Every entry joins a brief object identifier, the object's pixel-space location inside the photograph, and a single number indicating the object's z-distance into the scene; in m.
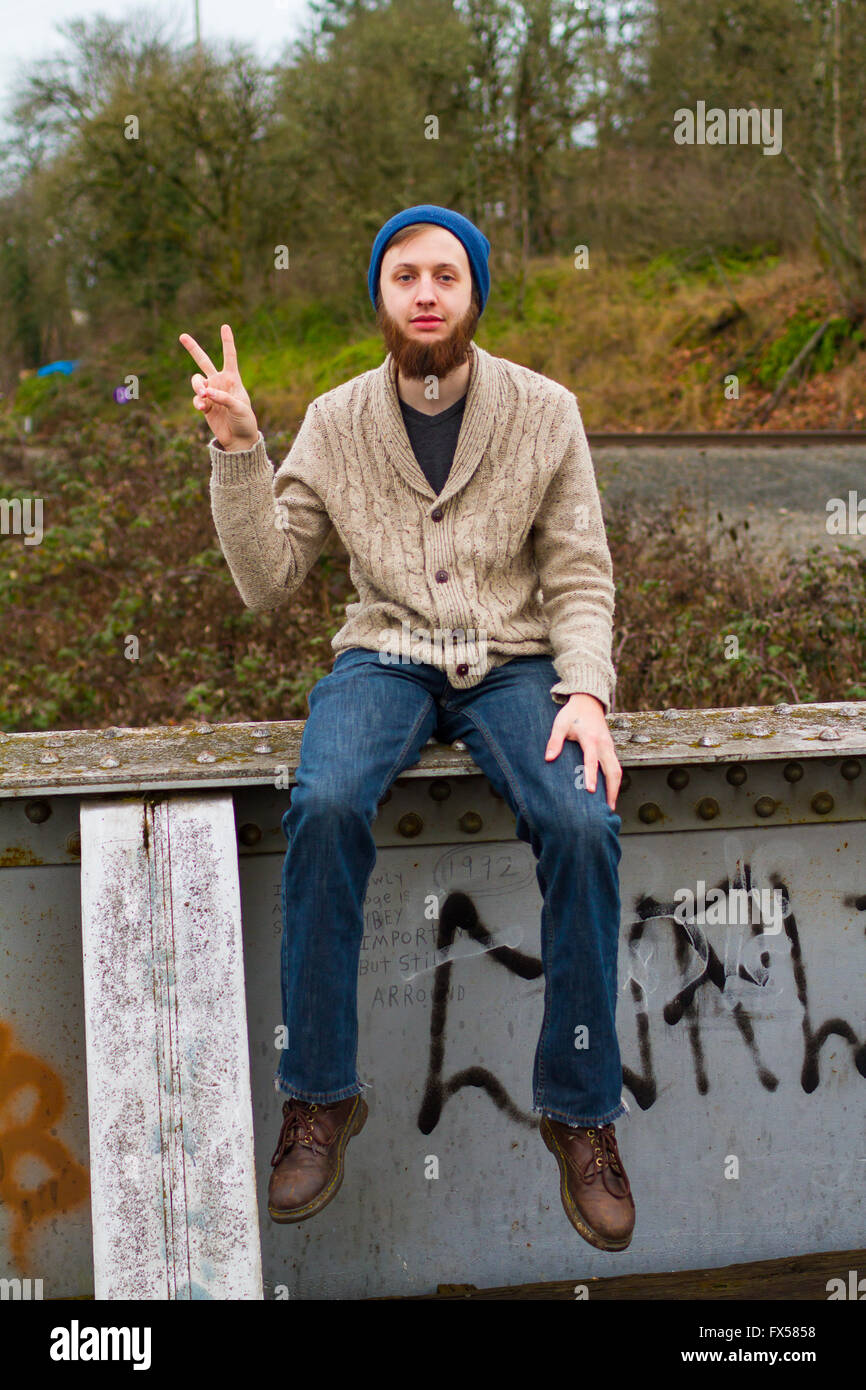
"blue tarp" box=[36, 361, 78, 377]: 20.95
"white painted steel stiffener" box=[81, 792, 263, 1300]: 2.21
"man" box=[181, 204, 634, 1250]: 2.35
